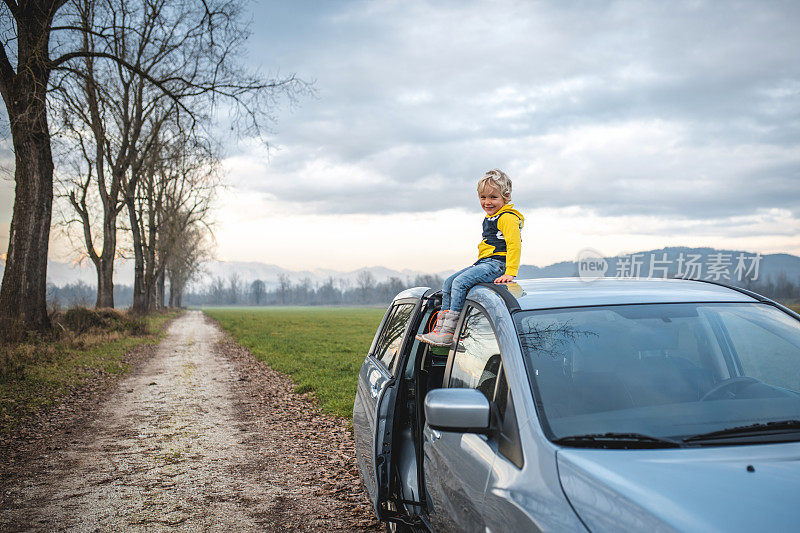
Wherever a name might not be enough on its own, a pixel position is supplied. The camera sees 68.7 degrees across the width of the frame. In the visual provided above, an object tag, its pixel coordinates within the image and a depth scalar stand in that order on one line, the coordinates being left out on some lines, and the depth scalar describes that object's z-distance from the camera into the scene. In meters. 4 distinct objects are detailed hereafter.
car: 1.85
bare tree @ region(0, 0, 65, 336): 14.14
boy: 4.09
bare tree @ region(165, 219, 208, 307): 44.05
